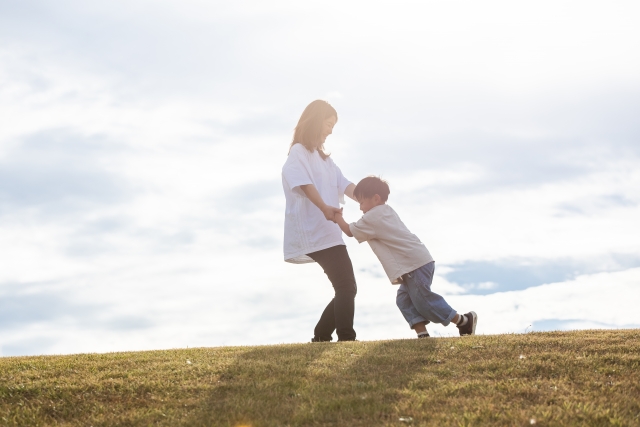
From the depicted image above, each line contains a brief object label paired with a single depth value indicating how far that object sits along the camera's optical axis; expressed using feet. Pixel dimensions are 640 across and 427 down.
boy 33.45
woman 33.14
